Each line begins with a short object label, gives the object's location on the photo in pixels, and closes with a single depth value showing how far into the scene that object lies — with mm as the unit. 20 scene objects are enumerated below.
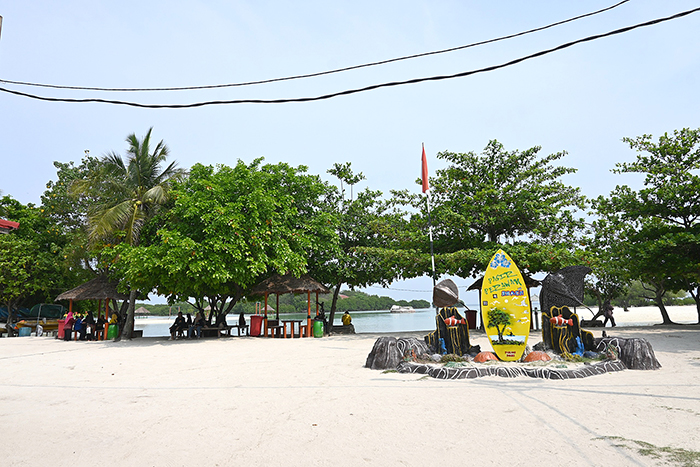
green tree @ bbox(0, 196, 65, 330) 24578
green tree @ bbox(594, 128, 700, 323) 17750
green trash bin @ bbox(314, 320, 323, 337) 19938
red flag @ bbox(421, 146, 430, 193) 14883
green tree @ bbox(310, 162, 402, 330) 21906
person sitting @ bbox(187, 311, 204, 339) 20094
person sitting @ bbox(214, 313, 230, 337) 21484
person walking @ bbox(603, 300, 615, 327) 21998
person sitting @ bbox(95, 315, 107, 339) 19797
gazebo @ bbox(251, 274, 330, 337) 19094
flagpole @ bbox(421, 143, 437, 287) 14852
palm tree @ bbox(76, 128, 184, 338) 19047
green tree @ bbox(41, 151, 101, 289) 24953
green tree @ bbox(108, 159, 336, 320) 16516
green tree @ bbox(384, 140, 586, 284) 18484
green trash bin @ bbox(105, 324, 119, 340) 20266
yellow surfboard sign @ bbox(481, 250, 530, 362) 10023
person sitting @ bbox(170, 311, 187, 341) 19984
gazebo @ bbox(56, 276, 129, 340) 19672
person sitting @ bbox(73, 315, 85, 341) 19469
